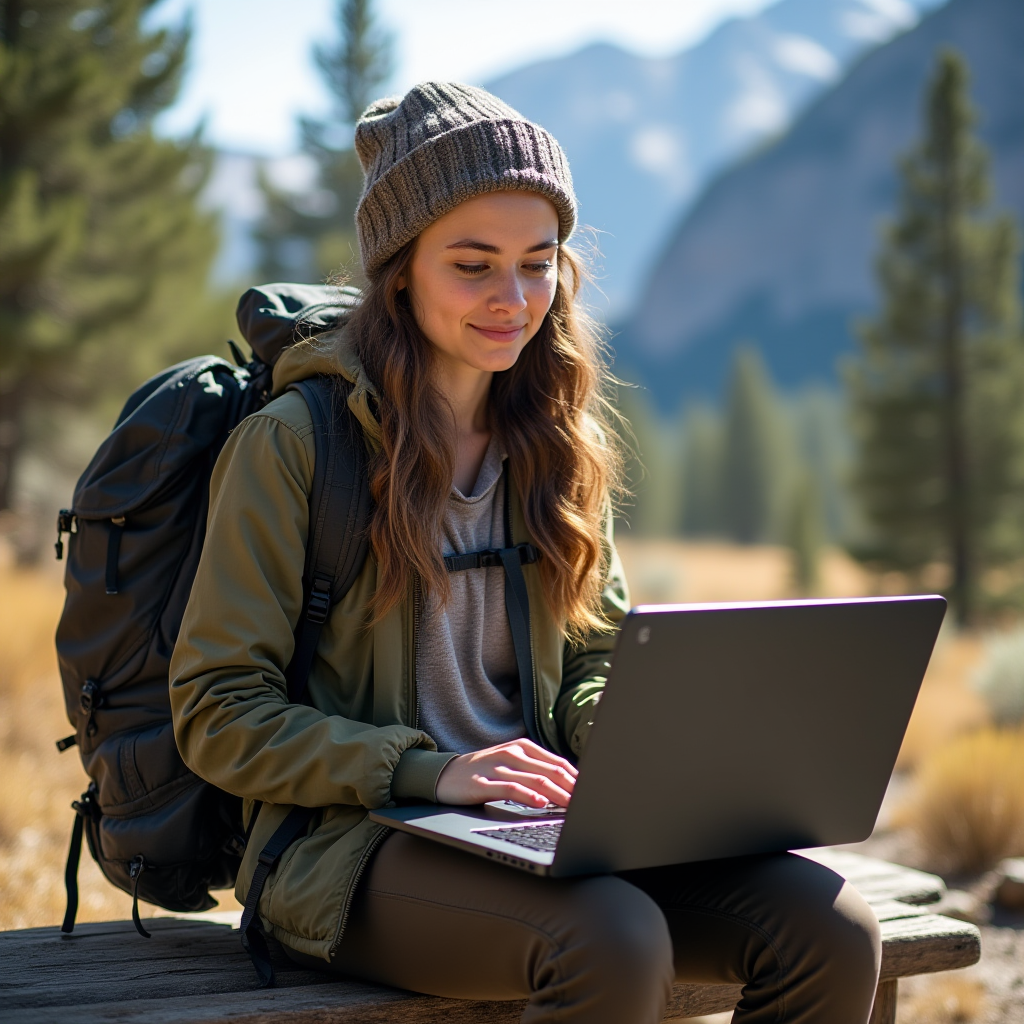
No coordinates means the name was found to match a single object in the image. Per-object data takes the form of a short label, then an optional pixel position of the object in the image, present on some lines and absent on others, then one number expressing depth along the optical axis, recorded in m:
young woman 1.76
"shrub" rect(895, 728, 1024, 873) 5.02
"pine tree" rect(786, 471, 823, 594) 23.03
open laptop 1.54
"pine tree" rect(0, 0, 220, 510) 11.75
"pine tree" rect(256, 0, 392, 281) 22.30
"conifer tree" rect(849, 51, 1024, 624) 15.98
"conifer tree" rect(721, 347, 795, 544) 38.31
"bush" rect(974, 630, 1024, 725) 8.17
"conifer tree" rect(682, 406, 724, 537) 45.44
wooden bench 1.74
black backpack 2.13
